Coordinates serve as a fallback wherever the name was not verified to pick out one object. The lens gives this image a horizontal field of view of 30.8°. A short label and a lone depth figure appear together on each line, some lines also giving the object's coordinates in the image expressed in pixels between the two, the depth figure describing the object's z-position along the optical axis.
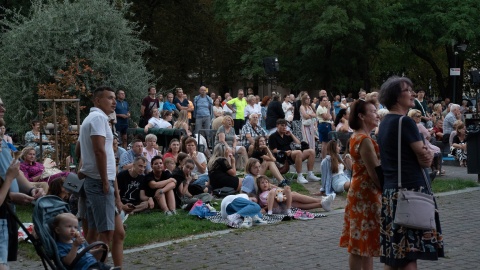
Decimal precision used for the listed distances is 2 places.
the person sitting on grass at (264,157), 16.42
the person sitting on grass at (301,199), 13.55
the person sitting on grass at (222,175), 14.98
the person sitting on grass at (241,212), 12.23
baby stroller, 6.75
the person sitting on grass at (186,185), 13.93
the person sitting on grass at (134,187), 12.84
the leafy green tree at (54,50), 21.78
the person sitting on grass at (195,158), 16.11
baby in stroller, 6.93
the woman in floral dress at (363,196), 7.26
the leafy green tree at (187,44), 44.22
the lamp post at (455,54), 34.38
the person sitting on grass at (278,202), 13.07
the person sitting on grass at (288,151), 17.45
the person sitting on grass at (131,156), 14.49
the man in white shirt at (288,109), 23.44
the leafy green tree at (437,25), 38.53
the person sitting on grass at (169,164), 14.52
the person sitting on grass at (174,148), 15.77
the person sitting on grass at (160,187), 13.19
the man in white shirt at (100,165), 7.95
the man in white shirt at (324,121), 21.33
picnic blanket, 12.52
